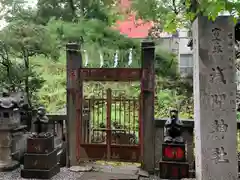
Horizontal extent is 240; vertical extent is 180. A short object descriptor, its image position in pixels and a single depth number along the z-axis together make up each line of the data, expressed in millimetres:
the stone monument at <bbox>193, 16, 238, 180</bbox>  4746
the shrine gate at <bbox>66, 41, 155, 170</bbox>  6895
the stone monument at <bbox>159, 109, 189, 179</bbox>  6270
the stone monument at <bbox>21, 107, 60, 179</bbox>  6496
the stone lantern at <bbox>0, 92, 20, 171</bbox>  6922
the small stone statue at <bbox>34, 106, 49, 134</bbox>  6777
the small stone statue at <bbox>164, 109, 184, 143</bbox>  6328
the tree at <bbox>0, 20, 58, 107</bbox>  7980
